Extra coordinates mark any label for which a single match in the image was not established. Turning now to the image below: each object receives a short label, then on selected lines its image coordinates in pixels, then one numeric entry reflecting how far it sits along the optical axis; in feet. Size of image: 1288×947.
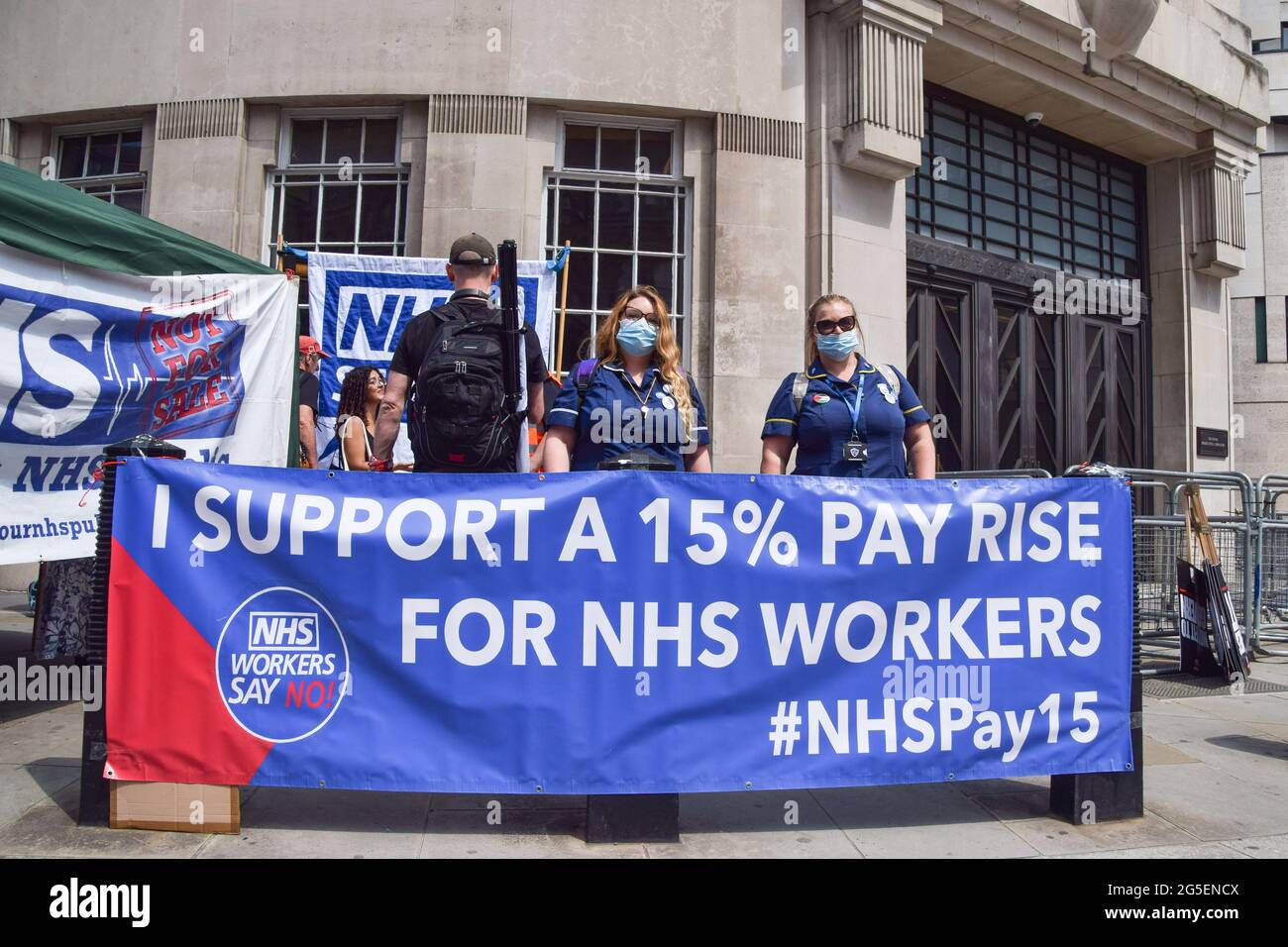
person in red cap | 22.93
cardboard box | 11.01
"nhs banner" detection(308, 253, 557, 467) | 24.62
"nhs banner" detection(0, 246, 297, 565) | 14.74
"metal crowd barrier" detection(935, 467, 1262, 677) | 22.89
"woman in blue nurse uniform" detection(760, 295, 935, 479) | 13.94
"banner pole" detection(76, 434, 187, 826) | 11.05
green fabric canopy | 14.98
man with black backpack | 12.89
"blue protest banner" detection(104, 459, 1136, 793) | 11.03
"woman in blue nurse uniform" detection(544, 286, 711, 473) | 13.43
